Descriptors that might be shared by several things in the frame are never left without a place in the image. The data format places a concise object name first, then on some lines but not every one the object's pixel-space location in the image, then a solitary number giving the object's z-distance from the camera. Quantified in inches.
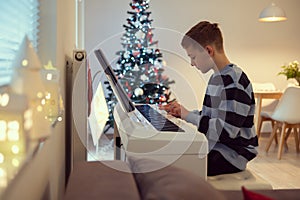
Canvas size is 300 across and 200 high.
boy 69.2
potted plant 190.5
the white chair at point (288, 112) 169.0
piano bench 64.7
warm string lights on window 30.7
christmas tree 184.2
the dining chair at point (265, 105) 191.9
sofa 31.6
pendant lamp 191.2
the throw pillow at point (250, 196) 27.7
